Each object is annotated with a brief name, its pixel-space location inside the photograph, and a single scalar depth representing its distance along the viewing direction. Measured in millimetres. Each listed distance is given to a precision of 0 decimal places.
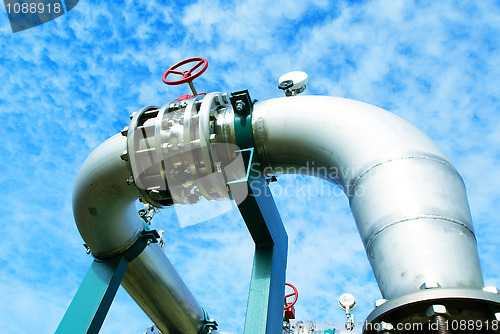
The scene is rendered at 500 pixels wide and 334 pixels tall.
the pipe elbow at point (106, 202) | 3242
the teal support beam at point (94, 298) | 3303
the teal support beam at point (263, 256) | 2810
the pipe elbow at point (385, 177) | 1825
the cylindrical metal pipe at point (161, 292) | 4188
